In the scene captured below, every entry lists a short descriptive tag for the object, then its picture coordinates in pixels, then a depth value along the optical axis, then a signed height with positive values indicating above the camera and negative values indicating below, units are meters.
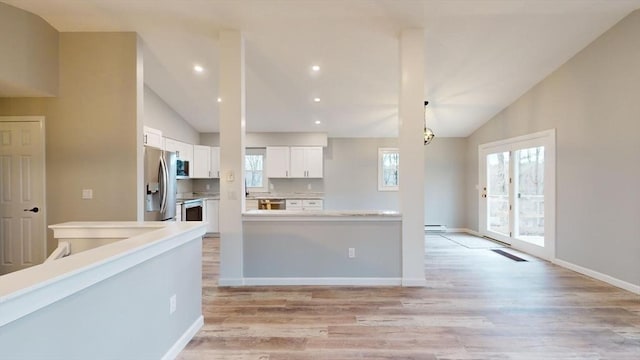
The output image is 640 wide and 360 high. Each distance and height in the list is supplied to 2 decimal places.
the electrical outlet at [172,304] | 2.20 -0.87
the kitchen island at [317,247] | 3.74 -0.80
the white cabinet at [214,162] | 7.30 +0.40
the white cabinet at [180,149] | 5.94 +0.61
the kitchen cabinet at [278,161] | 7.31 +0.42
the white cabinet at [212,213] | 6.78 -0.72
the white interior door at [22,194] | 3.91 -0.17
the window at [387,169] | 7.69 +0.25
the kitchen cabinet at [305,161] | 7.33 +0.42
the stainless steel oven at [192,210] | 5.91 -0.59
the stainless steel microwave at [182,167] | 6.17 +0.24
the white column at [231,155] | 3.72 +0.28
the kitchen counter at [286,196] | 7.10 -0.37
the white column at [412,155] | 3.66 +0.28
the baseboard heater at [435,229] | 7.48 -1.17
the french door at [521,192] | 4.83 -0.24
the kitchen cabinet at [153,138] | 5.08 +0.70
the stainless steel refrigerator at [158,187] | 4.41 -0.10
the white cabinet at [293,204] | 7.06 -0.54
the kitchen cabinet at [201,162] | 6.90 +0.39
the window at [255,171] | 7.57 +0.20
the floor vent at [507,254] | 4.90 -1.22
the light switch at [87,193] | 3.97 -0.16
